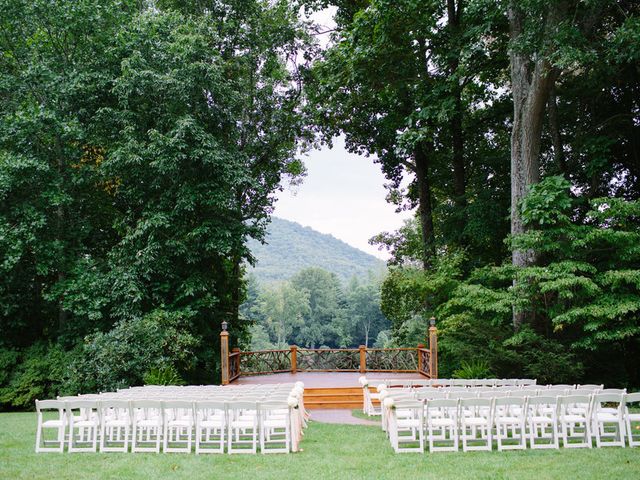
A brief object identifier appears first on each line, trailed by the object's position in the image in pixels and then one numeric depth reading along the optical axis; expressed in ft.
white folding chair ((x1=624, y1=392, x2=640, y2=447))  28.60
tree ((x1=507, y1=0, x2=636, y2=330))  47.19
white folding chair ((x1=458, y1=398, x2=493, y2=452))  28.32
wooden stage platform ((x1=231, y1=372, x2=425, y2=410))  52.21
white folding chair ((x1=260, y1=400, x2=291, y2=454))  29.19
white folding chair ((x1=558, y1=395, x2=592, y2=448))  28.66
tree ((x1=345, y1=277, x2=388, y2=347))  233.55
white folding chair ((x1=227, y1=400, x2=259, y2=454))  28.99
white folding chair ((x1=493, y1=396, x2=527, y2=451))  28.40
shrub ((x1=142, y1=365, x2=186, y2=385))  54.39
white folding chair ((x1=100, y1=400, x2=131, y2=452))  29.60
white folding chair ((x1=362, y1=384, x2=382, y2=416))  45.80
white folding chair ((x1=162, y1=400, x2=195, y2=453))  29.40
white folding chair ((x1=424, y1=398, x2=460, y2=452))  28.02
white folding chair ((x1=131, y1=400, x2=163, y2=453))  29.40
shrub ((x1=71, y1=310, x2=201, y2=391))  56.90
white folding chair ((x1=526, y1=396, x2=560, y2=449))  28.53
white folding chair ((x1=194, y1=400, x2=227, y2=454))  29.12
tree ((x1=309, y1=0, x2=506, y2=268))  61.31
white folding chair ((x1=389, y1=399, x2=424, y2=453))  28.53
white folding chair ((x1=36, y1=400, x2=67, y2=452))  29.40
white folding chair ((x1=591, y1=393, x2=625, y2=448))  28.56
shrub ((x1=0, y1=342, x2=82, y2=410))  61.16
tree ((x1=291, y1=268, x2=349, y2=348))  235.20
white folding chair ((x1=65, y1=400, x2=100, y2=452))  29.81
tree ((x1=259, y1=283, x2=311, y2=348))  241.14
